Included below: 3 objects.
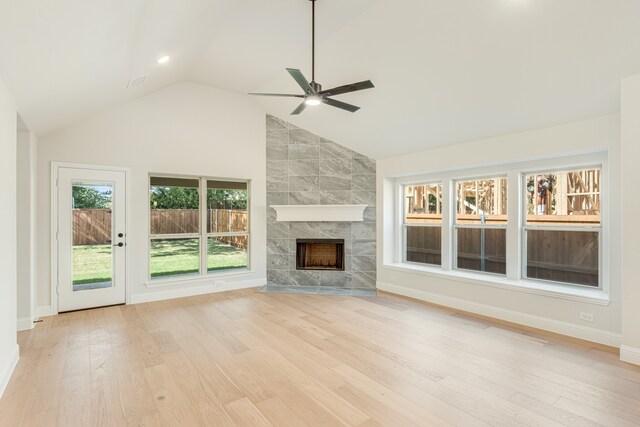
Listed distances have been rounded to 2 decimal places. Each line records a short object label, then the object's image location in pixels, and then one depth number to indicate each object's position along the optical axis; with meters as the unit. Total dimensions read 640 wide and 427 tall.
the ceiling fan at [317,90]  3.20
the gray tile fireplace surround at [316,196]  6.12
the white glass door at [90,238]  4.63
